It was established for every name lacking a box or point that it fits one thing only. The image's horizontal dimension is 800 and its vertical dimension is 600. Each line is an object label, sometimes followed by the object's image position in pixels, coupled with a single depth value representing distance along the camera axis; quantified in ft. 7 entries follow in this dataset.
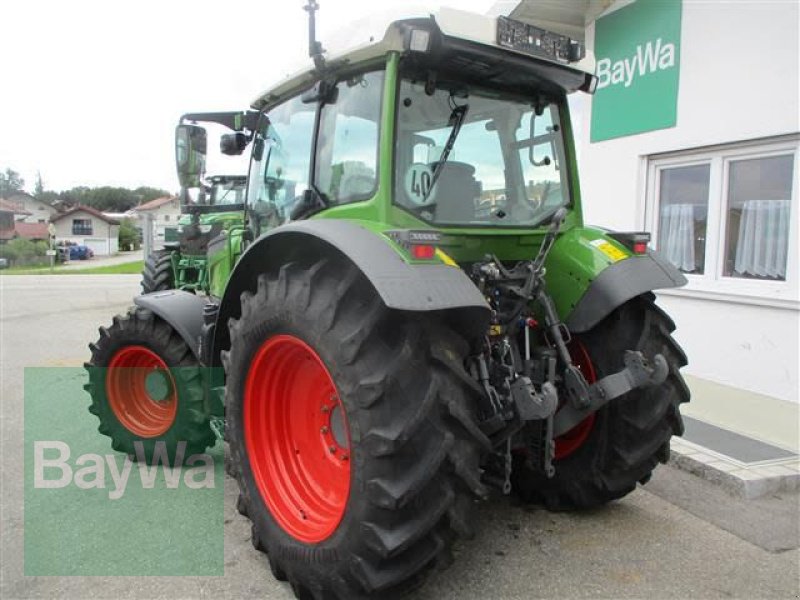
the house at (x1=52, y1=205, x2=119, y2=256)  232.12
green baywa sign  21.06
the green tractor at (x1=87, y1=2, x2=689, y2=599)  7.74
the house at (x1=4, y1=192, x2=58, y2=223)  269.44
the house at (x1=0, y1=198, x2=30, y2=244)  207.51
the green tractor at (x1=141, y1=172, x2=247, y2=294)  33.78
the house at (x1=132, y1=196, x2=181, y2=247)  243.50
